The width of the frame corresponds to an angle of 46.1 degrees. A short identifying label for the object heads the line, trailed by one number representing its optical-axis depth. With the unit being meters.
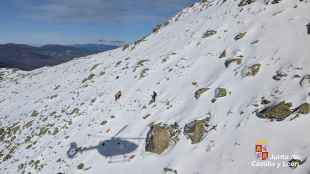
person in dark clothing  20.62
